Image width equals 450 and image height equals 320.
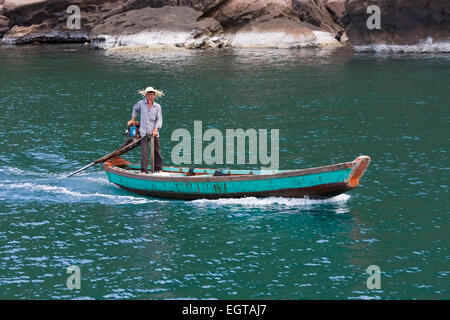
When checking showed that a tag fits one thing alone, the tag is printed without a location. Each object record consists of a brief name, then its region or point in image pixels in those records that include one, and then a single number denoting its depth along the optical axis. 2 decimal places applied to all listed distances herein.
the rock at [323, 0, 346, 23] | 106.44
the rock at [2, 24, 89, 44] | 102.75
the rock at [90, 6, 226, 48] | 91.75
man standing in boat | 25.56
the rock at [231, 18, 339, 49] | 92.88
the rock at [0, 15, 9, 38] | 108.04
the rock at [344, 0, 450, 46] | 76.88
